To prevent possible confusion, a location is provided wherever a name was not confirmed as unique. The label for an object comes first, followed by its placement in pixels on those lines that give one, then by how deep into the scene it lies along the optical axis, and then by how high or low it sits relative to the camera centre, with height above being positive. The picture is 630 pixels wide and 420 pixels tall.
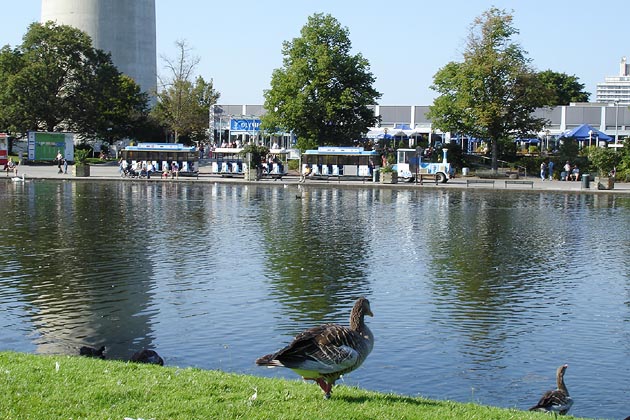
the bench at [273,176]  65.66 -1.60
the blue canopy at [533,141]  93.65 +2.03
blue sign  85.12 +3.07
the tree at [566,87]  126.62 +11.00
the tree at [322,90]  71.69 +5.71
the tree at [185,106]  95.34 +5.73
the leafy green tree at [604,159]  65.62 +0.07
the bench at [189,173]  66.22 -1.46
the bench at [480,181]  62.69 -1.71
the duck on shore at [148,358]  12.52 -3.05
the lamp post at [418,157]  63.42 +0.04
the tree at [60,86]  79.00 +6.51
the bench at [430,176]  64.66 -1.47
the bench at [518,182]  59.05 -1.66
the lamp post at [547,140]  89.54 +2.20
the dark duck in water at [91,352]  13.06 -3.10
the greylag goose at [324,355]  8.85 -2.11
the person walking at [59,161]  66.93 -0.64
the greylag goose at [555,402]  10.68 -3.11
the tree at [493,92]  70.25 +5.65
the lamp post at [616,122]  94.06 +4.35
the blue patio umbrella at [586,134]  78.88 +2.41
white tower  110.75 +17.21
